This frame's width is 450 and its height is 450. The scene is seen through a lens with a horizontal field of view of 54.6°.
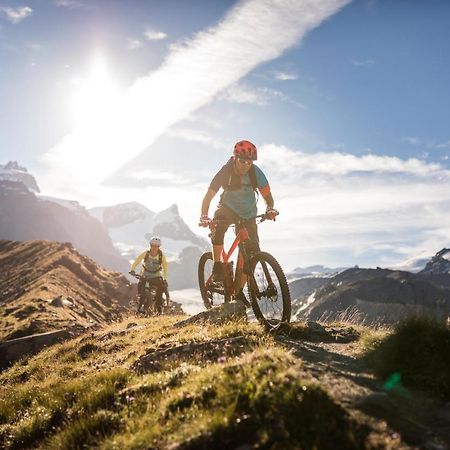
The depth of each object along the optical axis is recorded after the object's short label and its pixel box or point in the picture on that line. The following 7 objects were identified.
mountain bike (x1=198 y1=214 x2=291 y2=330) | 8.95
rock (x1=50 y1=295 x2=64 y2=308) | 29.42
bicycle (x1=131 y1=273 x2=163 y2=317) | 21.62
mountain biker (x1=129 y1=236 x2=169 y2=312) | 21.34
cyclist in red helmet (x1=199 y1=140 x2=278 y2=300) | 10.34
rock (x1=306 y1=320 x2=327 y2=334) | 10.20
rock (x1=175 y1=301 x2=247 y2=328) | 10.23
